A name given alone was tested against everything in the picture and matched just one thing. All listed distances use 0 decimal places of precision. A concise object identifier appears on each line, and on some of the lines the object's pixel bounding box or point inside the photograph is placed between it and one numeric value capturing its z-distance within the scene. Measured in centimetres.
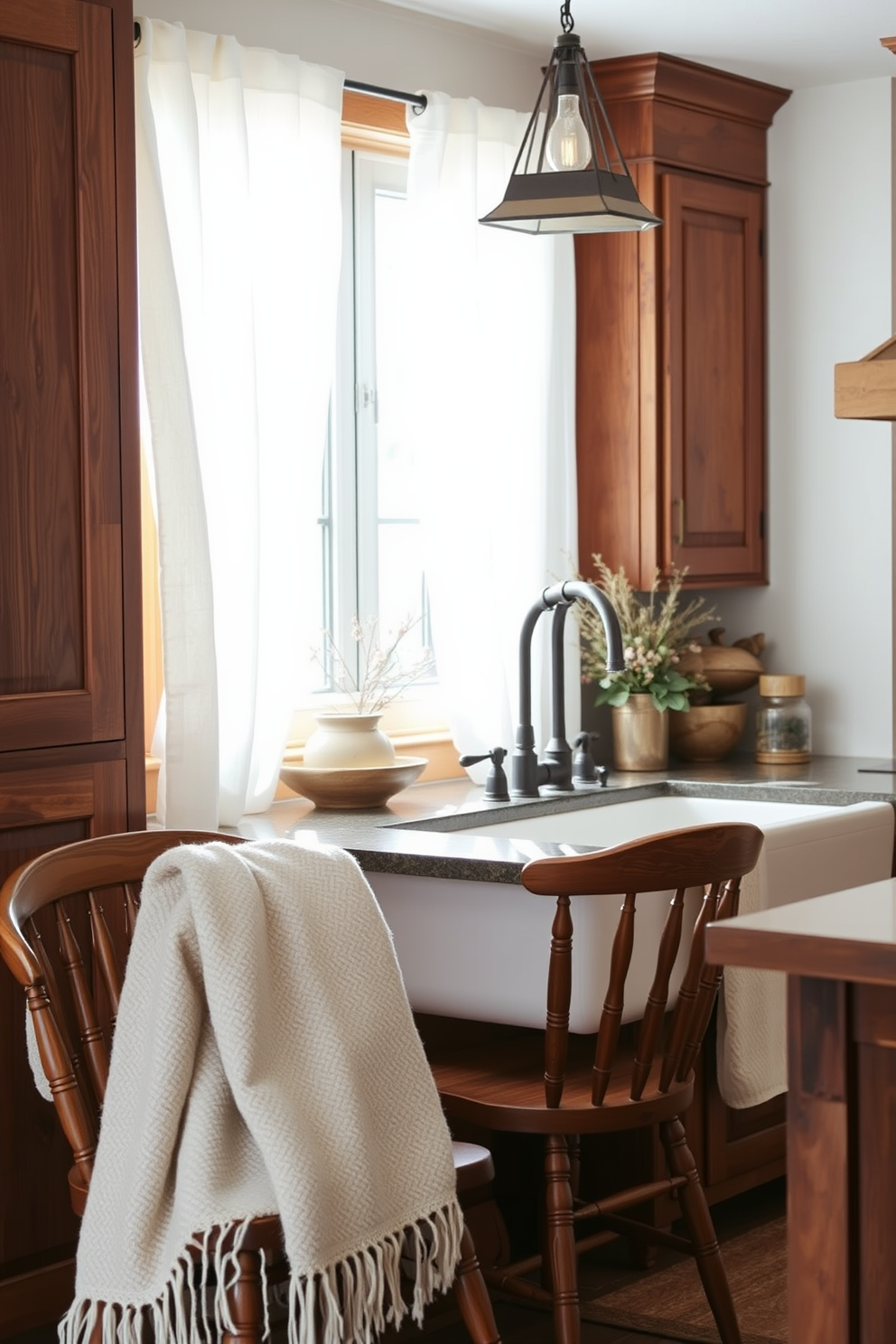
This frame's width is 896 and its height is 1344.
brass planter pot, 393
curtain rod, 343
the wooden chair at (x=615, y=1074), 241
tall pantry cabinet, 247
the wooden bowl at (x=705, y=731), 407
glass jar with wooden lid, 402
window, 369
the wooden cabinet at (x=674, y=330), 392
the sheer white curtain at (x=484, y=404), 363
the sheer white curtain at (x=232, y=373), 298
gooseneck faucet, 338
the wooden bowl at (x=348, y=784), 327
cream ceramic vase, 332
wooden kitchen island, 169
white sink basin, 268
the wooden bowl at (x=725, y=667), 414
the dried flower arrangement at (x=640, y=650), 391
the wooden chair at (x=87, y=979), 216
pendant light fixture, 271
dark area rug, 288
